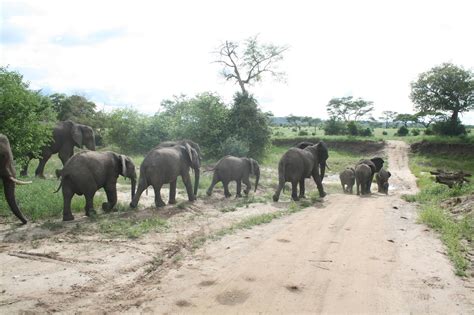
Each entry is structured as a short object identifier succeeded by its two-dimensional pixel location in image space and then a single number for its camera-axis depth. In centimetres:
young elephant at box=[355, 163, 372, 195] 2028
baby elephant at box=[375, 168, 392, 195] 2259
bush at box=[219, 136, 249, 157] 2500
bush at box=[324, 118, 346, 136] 5882
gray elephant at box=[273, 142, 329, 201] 1539
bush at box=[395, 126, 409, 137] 5834
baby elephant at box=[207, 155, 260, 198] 1530
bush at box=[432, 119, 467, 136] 4856
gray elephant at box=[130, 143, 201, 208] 1173
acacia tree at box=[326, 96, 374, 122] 8200
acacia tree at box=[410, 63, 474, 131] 4822
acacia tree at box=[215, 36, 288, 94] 4019
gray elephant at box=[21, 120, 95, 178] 1688
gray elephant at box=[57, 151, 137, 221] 979
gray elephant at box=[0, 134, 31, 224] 887
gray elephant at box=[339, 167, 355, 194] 2236
